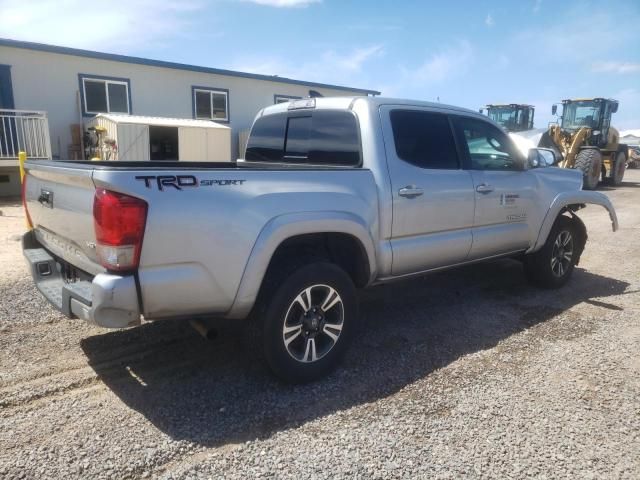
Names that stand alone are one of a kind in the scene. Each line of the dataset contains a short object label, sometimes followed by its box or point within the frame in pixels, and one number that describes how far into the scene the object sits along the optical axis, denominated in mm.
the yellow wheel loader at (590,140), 16297
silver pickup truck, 2449
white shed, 12297
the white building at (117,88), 12023
